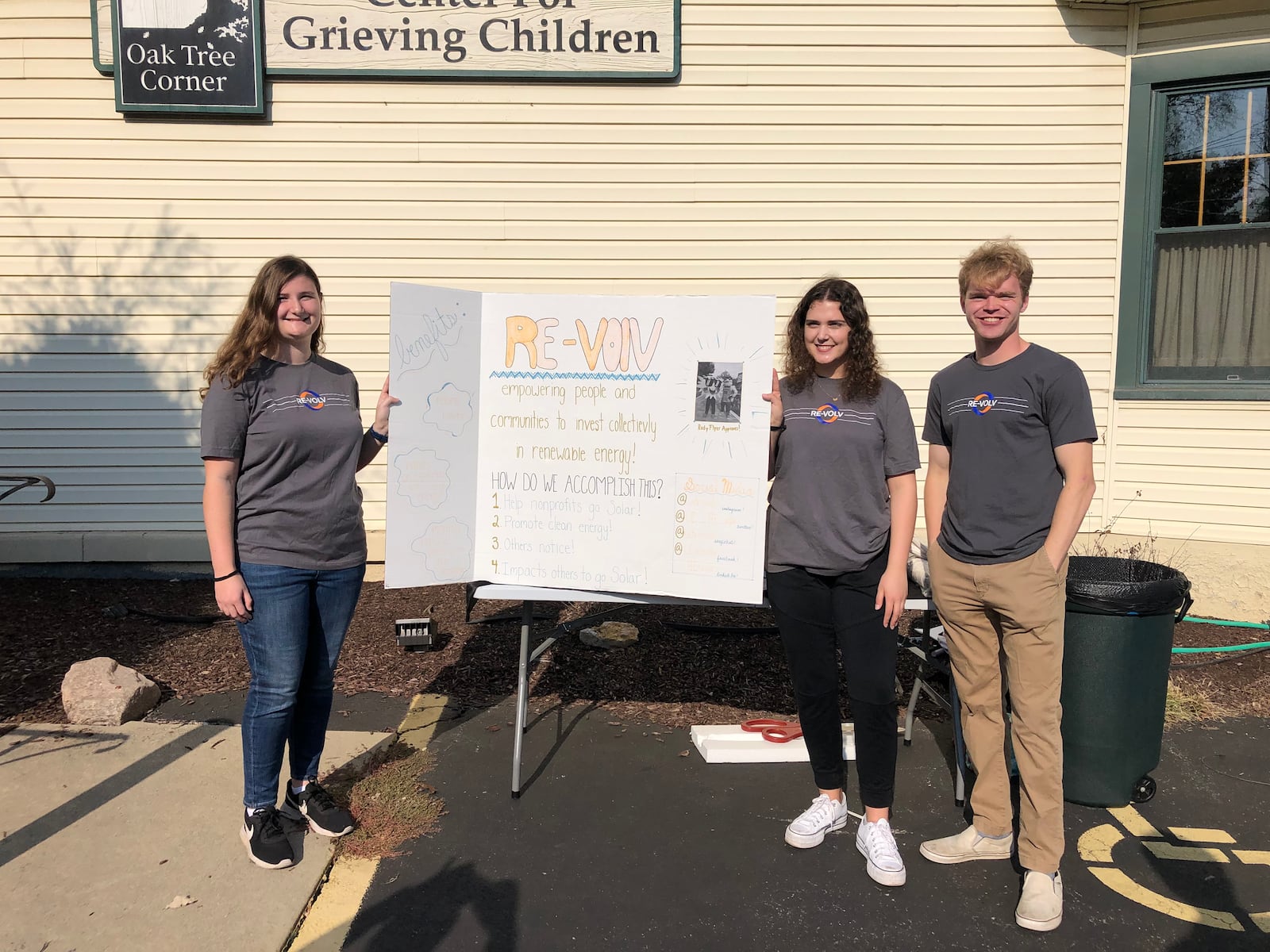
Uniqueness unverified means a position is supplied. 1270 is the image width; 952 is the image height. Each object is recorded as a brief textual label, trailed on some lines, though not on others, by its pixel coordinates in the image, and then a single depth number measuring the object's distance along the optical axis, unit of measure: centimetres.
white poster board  336
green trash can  355
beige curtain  636
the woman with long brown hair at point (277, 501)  302
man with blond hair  294
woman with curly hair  313
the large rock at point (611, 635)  564
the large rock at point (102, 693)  435
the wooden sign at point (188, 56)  639
